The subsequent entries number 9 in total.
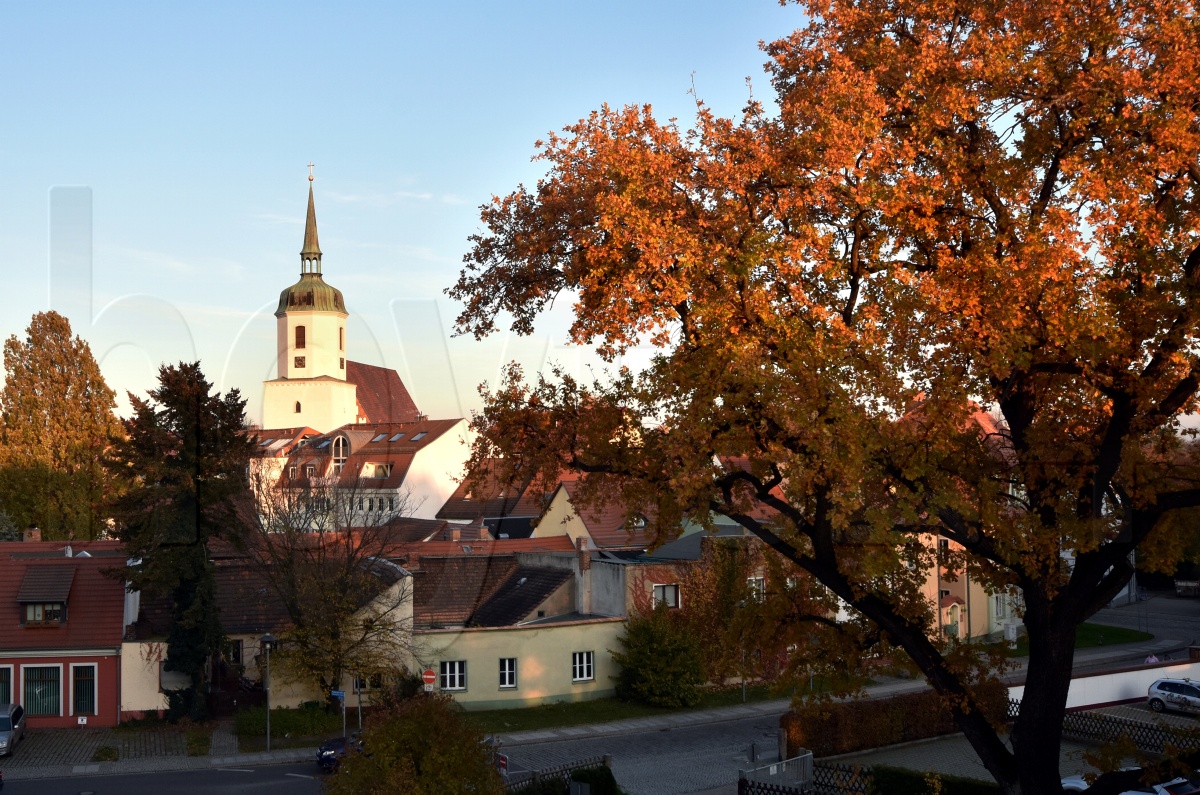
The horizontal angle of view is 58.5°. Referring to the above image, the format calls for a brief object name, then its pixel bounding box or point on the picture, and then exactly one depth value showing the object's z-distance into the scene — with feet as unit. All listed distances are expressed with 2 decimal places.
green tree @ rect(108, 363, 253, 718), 95.40
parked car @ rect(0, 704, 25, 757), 87.81
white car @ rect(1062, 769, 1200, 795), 65.16
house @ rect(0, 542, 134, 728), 98.32
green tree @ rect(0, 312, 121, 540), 164.35
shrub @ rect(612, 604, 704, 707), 109.19
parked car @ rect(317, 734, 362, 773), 84.23
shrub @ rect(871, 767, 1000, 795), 67.46
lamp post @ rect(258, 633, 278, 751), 94.17
